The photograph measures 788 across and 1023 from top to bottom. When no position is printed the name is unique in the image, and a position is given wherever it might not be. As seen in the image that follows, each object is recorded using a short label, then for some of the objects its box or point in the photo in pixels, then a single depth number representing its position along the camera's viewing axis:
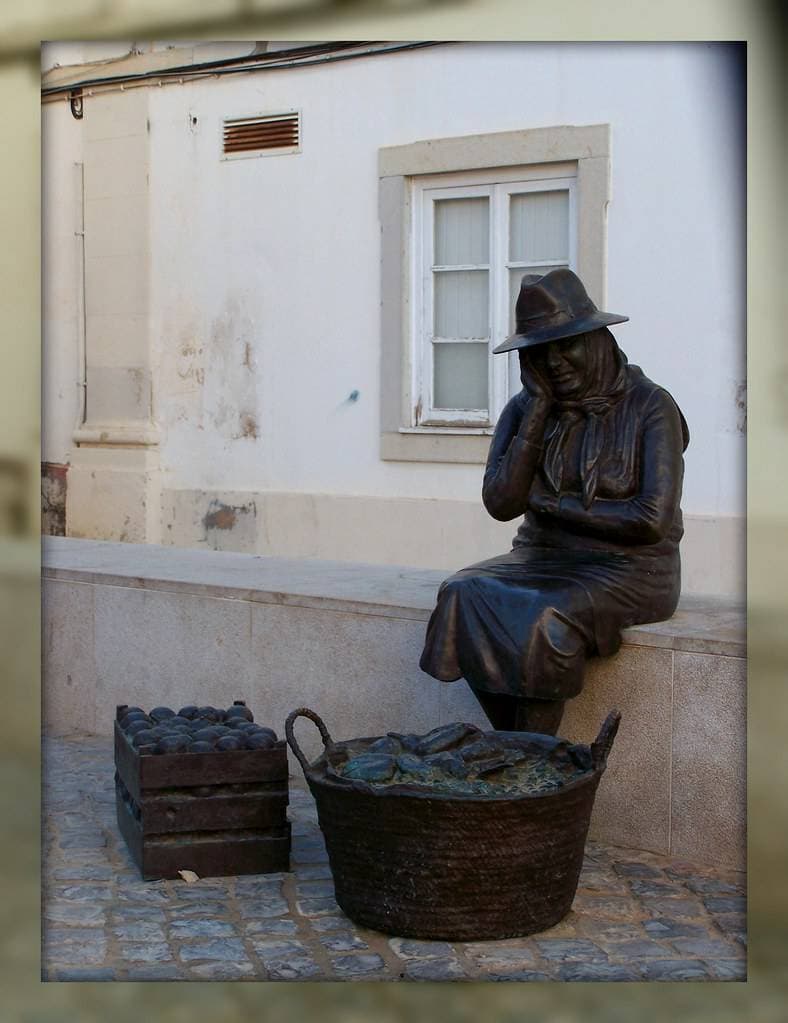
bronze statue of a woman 4.79
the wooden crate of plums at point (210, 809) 4.82
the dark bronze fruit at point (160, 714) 5.23
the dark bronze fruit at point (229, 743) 4.86
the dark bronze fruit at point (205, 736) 4.93
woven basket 4.11
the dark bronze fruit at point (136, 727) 5.04
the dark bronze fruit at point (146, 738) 4.91
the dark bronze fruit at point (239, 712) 5.22
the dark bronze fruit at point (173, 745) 4.85
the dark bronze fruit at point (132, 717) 5.20
